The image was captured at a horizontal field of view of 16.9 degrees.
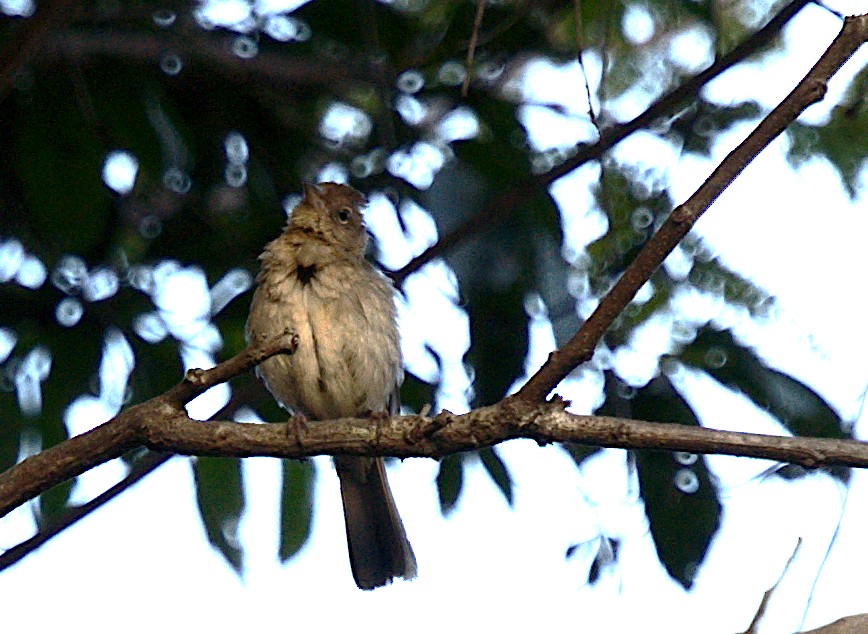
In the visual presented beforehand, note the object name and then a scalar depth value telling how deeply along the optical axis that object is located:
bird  11.34
